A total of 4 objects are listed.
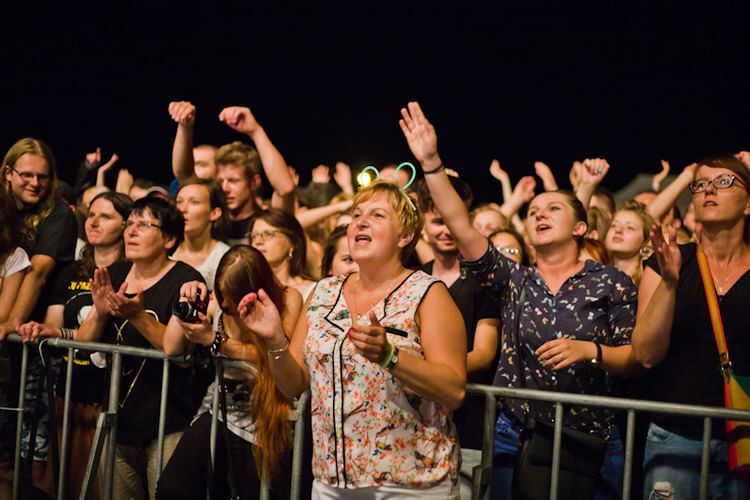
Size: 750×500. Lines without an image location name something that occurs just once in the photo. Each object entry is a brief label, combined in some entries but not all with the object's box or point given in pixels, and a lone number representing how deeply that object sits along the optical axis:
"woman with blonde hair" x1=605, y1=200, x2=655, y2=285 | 4.20
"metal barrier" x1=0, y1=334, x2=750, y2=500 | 2.32
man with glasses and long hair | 3.77
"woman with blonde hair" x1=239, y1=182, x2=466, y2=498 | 2.23
